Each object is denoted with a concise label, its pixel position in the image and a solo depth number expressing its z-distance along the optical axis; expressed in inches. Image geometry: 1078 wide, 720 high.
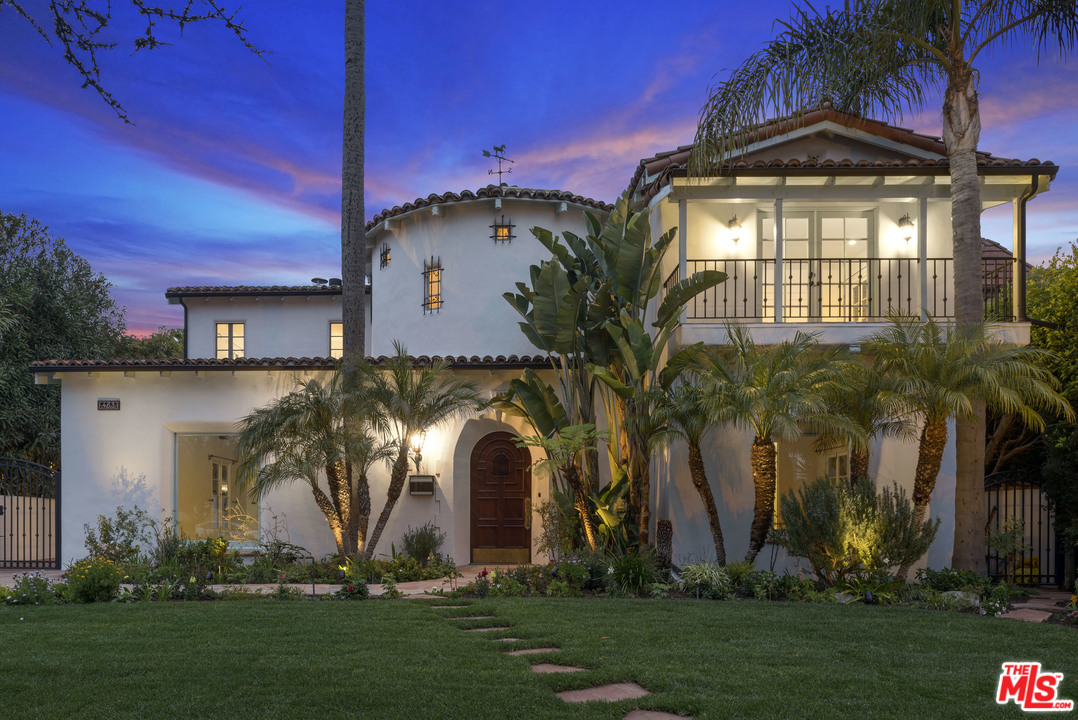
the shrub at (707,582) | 424.2
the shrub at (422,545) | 546.9
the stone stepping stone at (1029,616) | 385.4
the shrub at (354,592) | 431.5
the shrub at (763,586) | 422.0
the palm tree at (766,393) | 422.0
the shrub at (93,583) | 418.3
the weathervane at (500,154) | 691.8
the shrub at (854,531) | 414.9
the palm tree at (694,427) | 454.9
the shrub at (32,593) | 415.5
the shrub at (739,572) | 438.6
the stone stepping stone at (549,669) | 264.5
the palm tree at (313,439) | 497.4
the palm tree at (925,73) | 439.5
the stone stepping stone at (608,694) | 233.0
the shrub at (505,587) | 436.8
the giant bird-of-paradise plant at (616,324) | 483.2
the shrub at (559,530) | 531.5
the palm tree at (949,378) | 407.8
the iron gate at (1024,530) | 523.8
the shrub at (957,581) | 419.2
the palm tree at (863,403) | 430.0
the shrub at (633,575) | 431.8
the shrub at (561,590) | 429.4
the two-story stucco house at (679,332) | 514.9
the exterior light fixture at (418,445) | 553.3
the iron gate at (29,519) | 601.6
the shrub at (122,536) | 561.3
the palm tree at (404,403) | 507.5
